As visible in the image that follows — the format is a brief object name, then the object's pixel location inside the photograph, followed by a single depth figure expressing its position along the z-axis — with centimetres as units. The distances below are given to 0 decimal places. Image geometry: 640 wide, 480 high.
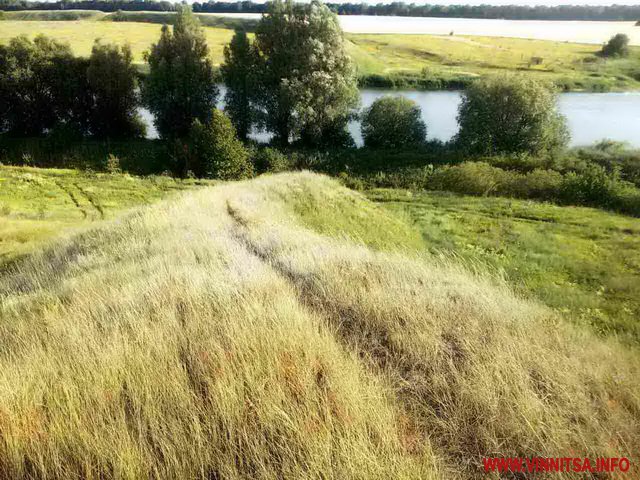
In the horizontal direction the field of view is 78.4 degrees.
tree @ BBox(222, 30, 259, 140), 4141
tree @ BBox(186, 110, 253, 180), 3384
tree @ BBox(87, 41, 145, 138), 4206
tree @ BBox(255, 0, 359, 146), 3903
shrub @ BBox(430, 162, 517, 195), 3184
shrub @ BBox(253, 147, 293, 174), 3794
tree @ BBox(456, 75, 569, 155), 3841
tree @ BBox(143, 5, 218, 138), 4075
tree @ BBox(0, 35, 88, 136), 4138
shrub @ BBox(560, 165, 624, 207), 2894
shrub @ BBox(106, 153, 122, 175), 3438
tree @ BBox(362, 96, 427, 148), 4272
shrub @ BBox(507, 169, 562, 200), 3076
